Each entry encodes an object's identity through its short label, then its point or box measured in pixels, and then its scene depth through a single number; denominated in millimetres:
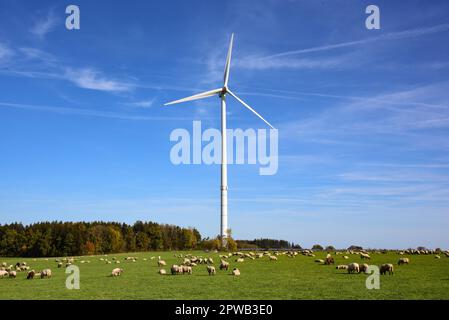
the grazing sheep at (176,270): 43469
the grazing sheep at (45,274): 44438
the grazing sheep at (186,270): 43544
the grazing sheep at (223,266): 47719
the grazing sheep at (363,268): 42938
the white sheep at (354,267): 42438
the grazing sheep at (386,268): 40719
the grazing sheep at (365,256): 64425
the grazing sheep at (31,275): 43812
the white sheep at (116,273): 43156
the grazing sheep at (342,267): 46781
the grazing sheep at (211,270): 42125
